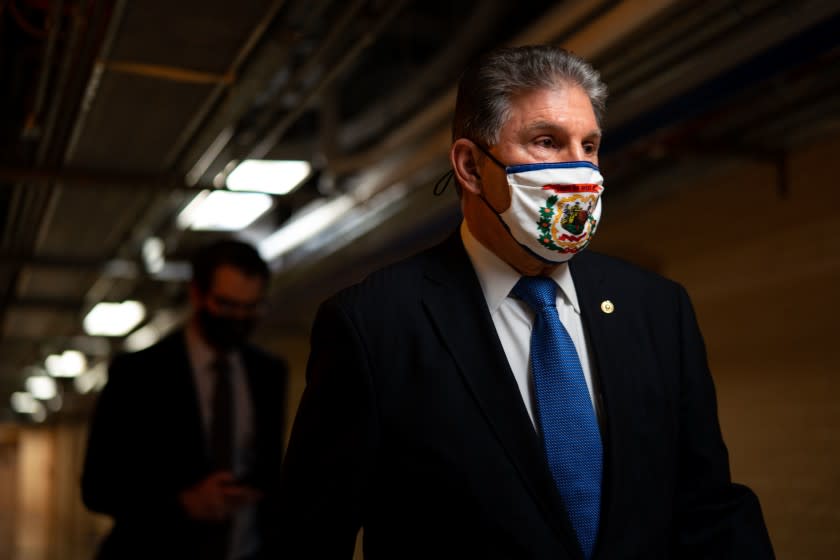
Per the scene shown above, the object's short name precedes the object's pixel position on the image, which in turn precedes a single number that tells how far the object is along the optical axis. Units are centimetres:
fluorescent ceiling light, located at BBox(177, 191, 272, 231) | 505
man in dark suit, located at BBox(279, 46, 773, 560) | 145
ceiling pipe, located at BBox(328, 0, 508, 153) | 494
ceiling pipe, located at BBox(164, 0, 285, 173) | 301
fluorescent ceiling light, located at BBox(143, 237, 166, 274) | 625
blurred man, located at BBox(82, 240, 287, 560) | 290
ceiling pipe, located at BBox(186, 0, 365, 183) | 321
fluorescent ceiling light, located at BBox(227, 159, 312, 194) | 480
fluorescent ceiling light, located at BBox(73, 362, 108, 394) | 1135
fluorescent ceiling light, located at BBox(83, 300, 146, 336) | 834
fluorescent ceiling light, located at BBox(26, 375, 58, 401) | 1310
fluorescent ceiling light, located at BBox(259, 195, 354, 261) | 502
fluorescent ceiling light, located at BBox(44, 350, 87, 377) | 1085
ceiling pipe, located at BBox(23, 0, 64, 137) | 305
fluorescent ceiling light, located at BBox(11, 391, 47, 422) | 1547
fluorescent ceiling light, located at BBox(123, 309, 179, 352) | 834
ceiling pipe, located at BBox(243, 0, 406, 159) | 327
